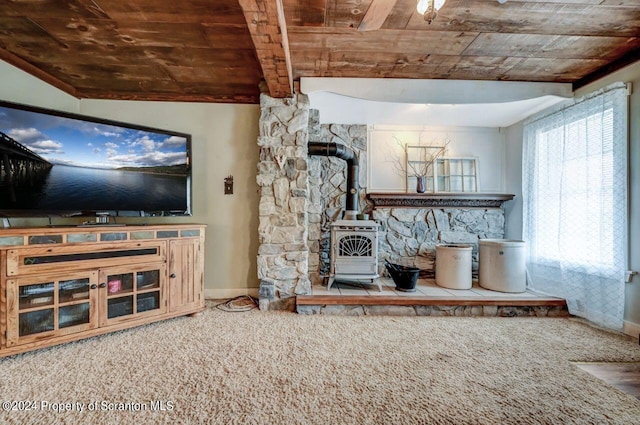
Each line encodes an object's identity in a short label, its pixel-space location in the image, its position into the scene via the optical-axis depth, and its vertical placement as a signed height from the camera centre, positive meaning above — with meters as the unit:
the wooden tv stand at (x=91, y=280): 1.76 -0.51
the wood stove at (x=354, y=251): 2.85 -0.40
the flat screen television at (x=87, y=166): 1.96 +0.37
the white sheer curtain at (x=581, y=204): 2.22 +0.10
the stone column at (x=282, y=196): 2.66 +0.16
